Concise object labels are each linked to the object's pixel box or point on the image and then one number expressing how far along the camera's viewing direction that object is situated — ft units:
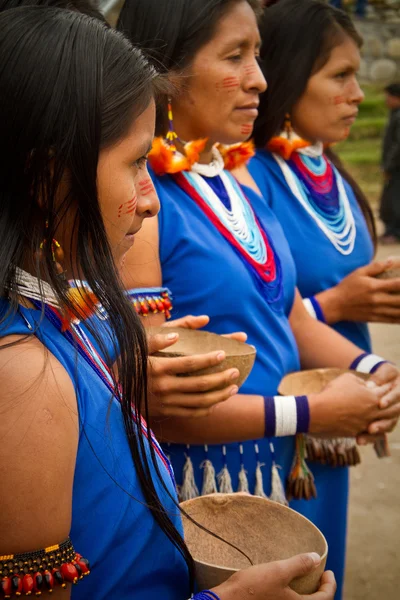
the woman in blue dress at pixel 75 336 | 3.66
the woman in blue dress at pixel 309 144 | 9.18
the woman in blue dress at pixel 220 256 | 6.82
